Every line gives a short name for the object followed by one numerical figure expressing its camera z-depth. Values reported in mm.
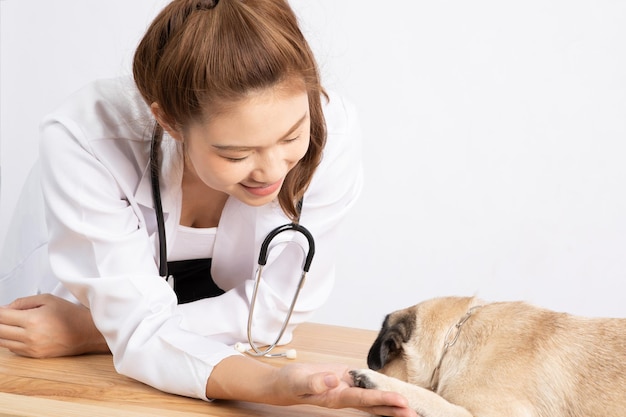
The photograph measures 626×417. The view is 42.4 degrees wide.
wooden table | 1754
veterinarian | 1792
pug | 1805
